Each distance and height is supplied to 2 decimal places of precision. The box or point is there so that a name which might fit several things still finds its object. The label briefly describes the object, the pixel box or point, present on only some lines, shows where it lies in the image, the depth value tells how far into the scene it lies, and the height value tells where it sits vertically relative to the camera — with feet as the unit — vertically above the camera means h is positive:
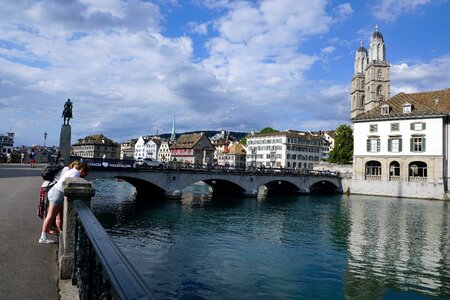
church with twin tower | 272.31 +72.46
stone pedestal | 87.86 +5.72
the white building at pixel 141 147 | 522.06 +29.54
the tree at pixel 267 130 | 414.21 +46.47
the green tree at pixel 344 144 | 262.47 +21.81
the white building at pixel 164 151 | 463.46 +21.64
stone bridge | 126.31 -3.47
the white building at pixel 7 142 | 473.26 +28.45
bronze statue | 92.48 +12.97
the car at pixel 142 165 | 126.41 +1.11
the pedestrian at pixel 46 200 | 28.25 -3.07
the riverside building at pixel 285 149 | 352.90 +23.36
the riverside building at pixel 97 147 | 450.30 +23.70
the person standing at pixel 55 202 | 25.03 -2.39
